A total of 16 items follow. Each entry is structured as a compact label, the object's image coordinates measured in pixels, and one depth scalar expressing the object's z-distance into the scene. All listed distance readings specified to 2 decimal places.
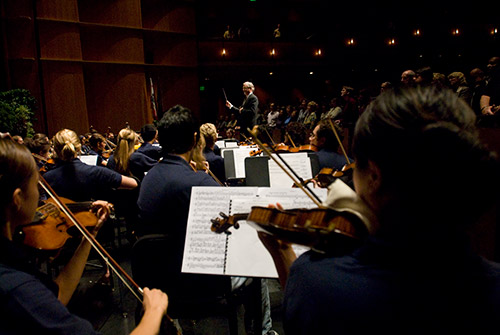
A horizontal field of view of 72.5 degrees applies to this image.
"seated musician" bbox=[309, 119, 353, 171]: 3.48
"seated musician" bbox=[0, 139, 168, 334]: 0.90
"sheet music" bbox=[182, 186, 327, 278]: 1.70
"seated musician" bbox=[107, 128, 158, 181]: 4.20
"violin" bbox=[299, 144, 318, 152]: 4.58
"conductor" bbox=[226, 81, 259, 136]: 6.41
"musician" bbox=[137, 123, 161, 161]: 4.73
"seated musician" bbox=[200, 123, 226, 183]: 4.24
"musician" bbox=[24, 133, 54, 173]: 3.94
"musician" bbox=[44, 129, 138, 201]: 3.27
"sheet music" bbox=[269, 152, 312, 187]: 3.07
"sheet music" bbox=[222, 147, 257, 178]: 4.20
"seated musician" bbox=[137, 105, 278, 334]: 2.02
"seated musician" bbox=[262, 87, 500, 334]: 0.71
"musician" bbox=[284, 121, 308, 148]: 5.73
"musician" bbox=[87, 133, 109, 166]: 5.39
